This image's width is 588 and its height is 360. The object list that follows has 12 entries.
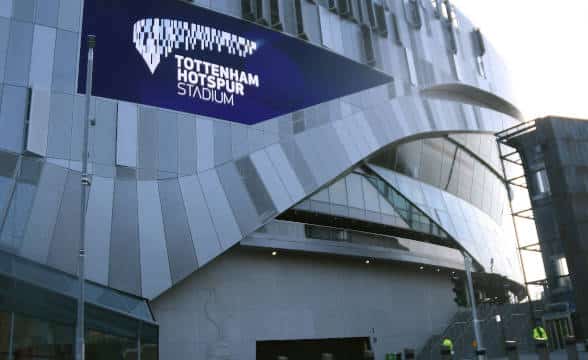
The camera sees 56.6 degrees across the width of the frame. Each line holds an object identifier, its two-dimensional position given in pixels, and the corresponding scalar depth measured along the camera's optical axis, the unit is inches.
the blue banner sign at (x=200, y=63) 1029.8
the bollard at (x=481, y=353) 847.7
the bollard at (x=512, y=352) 761.7
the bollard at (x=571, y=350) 754.8
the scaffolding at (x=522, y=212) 1203.9
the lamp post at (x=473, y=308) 1077.1
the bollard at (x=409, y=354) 756.6
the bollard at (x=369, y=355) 714.2
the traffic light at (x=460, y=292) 1162.0
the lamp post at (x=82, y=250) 613.3
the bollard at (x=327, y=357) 633.2
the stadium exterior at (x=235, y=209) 854.5
